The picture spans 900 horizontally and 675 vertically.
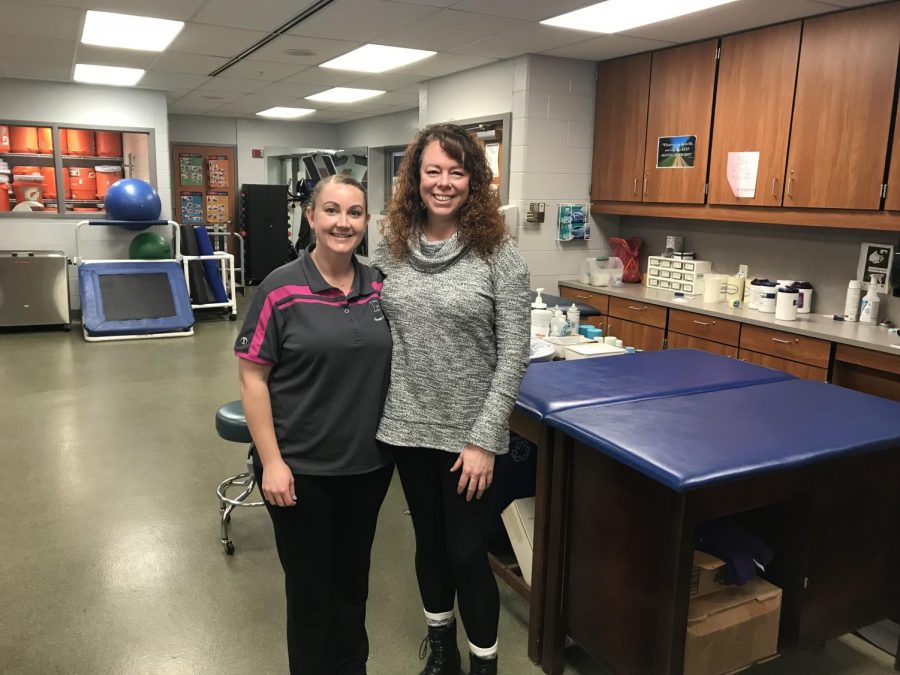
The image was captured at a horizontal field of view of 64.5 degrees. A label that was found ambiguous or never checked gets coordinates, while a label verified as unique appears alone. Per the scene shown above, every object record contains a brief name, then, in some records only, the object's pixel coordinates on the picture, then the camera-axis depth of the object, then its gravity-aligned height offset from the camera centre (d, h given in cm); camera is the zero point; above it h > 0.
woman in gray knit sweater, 171 -31
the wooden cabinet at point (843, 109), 366 +56
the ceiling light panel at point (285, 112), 932 +113
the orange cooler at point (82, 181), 831 +12
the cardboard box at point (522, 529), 239 -108
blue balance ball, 719 -7
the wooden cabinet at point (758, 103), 412 +64
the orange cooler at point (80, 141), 815 +57
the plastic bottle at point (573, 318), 342 -53
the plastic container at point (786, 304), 411 -52
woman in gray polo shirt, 165 -45
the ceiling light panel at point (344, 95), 748 +112
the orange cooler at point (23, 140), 773 +54
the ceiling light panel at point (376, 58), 538 +111
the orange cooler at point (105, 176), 838 +19
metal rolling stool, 279 -92
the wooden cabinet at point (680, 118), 464 +61
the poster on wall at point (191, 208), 1053 -19
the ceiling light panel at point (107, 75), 648 +110
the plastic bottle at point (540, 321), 333 -53
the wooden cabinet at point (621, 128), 513 +59
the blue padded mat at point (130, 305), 671 -106
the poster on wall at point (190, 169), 1040 +37
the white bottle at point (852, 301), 408 -49
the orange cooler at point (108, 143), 839 +57
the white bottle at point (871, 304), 404 -50
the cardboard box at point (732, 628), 186 -108
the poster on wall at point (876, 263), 404 -27
